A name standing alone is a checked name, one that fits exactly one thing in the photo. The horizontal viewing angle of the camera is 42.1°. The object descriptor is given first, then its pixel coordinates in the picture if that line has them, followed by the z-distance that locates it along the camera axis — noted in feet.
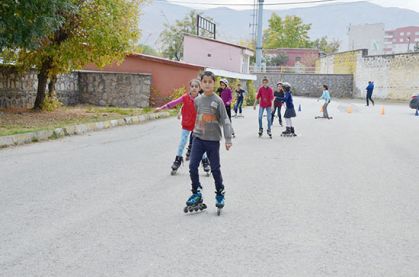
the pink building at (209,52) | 146.92
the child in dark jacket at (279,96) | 61.46
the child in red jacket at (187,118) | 29.40
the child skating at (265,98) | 52.06
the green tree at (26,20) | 47.98
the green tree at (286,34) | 333.01
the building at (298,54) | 309.42
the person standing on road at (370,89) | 122.16
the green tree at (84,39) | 61.82
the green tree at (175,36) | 254.47
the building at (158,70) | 96.78
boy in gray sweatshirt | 21.40
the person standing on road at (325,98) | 77.49
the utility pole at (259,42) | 218.48
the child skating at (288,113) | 53.01
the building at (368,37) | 307.58
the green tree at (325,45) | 354.33
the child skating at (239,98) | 82.23
